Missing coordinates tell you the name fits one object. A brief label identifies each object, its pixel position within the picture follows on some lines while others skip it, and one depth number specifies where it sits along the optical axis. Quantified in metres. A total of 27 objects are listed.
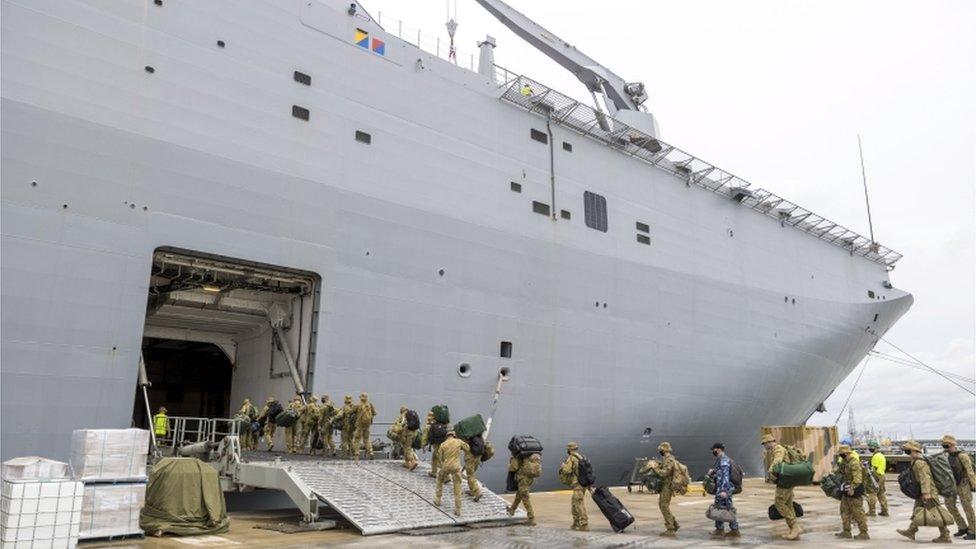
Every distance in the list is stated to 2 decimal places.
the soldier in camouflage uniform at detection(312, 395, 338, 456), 11.26
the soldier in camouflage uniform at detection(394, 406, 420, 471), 10.64
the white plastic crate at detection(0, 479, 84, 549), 6.31
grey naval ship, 10.07
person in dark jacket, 8.58
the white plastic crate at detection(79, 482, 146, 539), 7.19
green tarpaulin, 7.78
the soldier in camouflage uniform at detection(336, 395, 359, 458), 11.10
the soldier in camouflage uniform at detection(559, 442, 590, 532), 8.89
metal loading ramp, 8.32
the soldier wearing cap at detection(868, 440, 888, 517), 11.11
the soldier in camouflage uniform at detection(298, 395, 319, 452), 11.61
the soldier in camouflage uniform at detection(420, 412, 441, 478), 10.20
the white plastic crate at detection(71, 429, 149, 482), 7.41
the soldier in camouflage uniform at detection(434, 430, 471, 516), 8.95
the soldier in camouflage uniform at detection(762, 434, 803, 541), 8.27
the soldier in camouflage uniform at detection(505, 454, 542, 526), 9.03
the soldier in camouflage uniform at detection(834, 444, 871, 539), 8.30
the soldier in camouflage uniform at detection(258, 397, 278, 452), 12.30
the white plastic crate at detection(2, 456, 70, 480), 6.63
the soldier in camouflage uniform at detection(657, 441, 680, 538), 8.59
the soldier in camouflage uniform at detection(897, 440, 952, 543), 8.19
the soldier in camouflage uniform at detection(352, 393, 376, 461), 10.80
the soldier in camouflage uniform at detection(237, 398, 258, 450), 12.38
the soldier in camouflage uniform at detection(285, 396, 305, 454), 11.95
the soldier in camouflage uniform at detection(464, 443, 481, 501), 9.55
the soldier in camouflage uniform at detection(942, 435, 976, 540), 8.30
